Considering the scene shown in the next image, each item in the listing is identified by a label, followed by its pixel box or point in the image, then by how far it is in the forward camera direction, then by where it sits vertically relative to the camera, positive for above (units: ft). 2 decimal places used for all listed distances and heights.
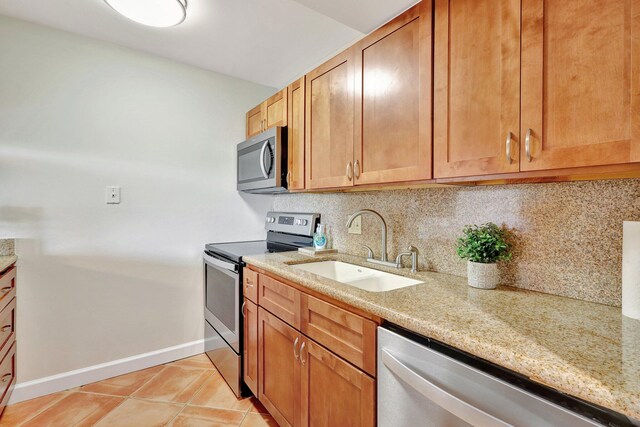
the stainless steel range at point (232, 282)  6.06 -1.61
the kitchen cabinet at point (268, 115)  6.75 +2.30
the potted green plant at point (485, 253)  3.76 -0.56
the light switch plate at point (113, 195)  6.75 +0.30
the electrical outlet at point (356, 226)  6.27 -0.36
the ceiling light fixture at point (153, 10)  4.94 +3.36
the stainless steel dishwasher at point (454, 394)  1.96 -1.39
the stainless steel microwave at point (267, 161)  6.61 +1.08
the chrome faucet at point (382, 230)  5.45 -0.40
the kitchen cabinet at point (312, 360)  3.36 -2.01
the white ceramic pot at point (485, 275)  3.75 -0.83
